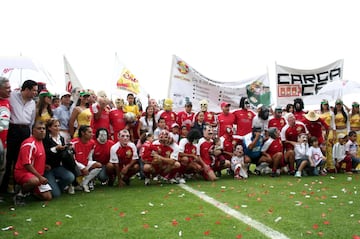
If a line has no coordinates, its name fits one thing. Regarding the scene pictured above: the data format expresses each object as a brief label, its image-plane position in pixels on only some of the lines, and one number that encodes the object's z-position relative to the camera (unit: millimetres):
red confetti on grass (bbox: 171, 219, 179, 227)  4442
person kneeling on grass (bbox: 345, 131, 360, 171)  10086
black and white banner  13352
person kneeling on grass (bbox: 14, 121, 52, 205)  5762
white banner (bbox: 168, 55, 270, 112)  12133
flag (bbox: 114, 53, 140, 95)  14195
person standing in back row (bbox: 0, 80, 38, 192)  6270
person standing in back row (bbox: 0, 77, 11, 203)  5604
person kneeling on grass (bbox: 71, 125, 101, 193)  7148
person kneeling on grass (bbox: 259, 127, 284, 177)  9273
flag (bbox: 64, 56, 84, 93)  13812
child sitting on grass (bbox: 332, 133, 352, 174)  10109
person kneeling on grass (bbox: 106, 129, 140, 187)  7730
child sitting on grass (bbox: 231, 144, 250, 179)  8906
